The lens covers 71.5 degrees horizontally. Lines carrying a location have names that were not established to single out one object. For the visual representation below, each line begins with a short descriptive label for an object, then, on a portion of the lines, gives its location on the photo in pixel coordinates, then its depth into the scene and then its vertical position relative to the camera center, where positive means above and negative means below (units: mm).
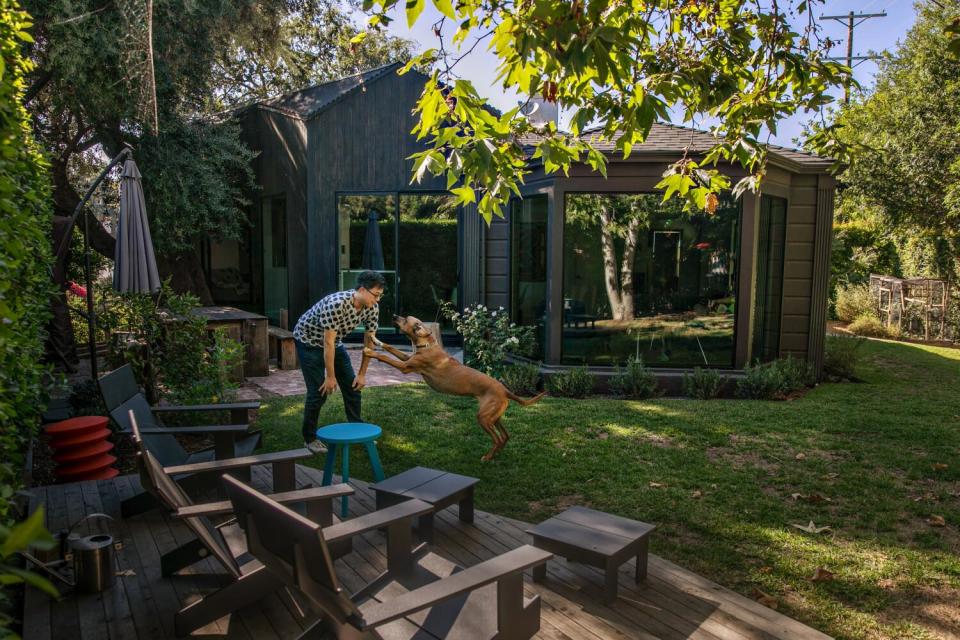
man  5281 -729
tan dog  5246 -988
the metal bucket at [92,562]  3328 -1559
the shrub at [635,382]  8492 -1603
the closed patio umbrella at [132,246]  5926 +44
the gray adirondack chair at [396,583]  2291 -1277
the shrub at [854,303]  15711 -1043
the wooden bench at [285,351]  10406 -1530
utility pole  17992 +8488
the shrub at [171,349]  6629 -998
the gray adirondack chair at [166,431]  4301 -1224
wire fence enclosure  14117 -1022
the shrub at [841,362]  9758 -1504
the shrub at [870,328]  14601 -1515
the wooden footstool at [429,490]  4031 -1454
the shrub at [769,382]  8453 -1578
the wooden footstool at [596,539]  3350 -1503
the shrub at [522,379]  8625 -1597
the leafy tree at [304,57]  11773 +5591
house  8758 -102
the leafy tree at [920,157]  13453 +2137
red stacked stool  4988 -1502
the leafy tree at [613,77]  2996 +960
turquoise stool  4590 -1279
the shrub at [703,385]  8484 -1616
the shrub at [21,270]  2967 -122
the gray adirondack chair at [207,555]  2932 -1391
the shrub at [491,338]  9172 -1158
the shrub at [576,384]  8531 -1629
